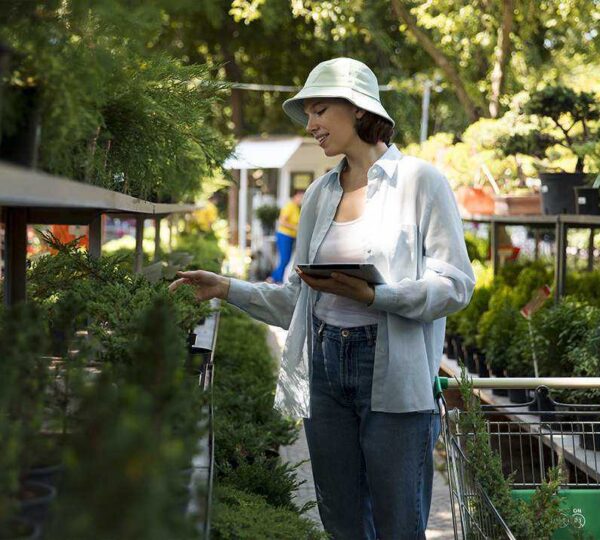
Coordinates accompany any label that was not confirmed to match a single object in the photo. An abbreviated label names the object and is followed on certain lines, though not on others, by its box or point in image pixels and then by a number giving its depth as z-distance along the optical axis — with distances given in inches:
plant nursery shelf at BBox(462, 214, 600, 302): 251.3
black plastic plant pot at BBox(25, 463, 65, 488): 61.4
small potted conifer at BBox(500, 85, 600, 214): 271.7
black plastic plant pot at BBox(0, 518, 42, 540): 54.3
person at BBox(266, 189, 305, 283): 699.4
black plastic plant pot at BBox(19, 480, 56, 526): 57.9
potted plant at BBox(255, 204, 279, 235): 1023.0
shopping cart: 115.6
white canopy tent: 670.2
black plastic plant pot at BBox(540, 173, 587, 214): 270.2
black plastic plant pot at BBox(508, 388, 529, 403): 237.0
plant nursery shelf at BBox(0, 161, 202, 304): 53.4
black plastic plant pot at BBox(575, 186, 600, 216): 251.6
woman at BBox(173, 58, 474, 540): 120.3
